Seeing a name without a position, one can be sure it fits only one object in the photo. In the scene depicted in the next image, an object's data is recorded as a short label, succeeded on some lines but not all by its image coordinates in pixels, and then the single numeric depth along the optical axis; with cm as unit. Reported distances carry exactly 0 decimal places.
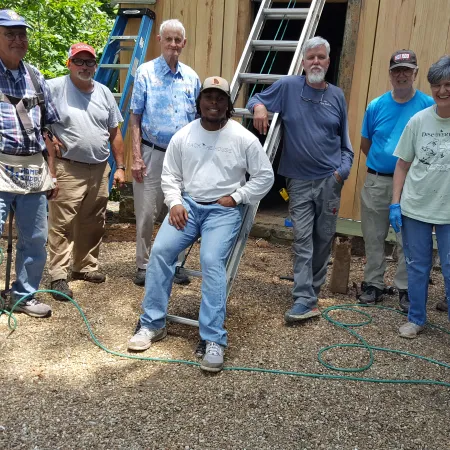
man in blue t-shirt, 427
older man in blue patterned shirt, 450
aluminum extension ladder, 391
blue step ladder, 595
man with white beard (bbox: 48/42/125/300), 426
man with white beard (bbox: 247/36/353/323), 398
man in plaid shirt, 352
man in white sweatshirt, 354
